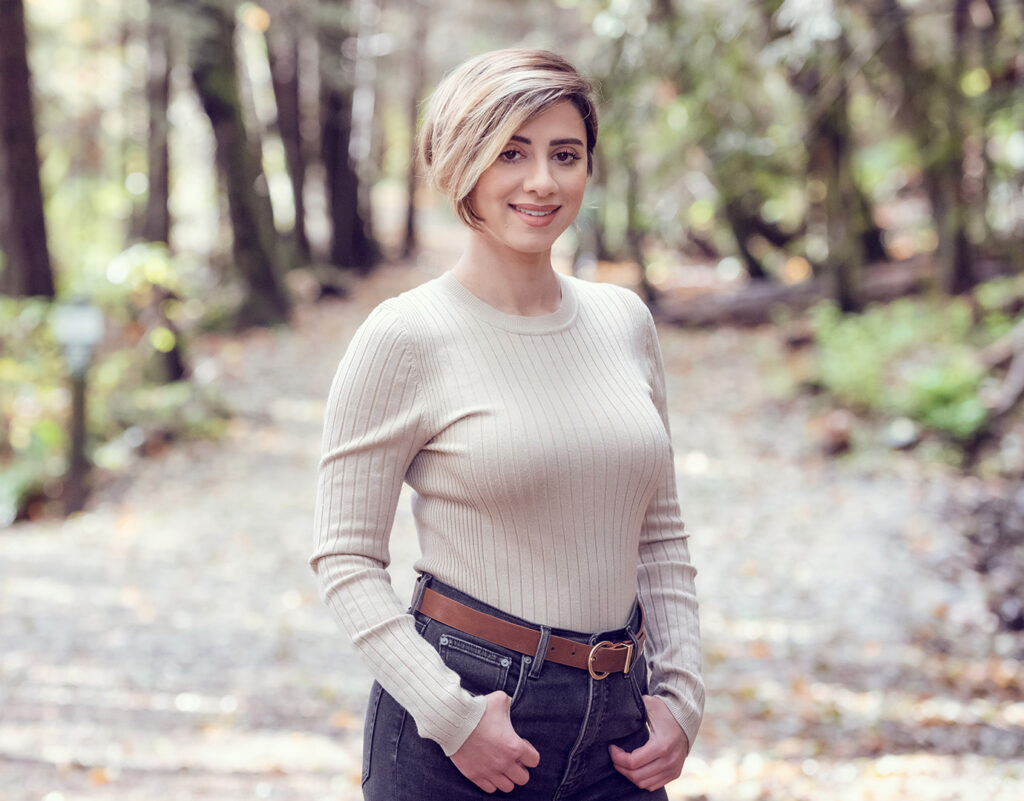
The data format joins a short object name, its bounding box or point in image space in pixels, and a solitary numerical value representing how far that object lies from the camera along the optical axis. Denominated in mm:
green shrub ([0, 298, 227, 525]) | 10484
